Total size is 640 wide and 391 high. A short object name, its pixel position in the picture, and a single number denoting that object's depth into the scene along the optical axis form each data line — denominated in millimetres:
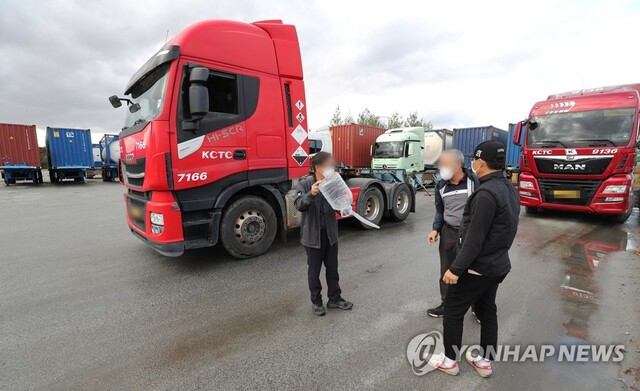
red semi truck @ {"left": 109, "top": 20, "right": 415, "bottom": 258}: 3676
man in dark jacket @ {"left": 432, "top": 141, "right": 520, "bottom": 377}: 1875
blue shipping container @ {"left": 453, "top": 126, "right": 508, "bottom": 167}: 16125
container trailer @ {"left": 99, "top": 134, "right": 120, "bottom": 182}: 21656
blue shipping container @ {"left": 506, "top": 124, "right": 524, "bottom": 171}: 14623
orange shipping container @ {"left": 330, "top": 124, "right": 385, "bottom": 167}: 10391
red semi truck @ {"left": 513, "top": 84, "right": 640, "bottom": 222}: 6332
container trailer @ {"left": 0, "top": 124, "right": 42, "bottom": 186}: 16719
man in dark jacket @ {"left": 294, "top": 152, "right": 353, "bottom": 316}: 2777
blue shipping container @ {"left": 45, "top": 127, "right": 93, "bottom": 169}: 17672
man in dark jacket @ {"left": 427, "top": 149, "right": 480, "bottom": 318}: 2668
